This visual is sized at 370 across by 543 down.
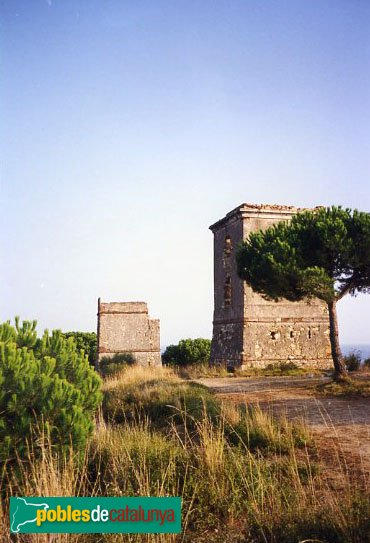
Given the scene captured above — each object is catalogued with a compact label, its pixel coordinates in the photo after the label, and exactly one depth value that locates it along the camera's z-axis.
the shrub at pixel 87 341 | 39.03
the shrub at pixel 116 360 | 25.62
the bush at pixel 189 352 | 31.48
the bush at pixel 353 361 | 21.71
